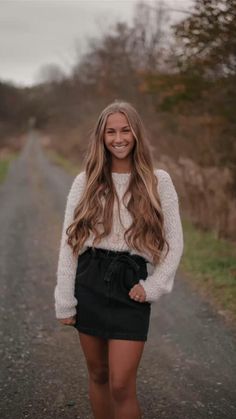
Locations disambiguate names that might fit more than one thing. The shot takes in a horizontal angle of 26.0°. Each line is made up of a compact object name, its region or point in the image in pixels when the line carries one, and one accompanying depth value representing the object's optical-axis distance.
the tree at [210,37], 7.41
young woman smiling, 2.64
